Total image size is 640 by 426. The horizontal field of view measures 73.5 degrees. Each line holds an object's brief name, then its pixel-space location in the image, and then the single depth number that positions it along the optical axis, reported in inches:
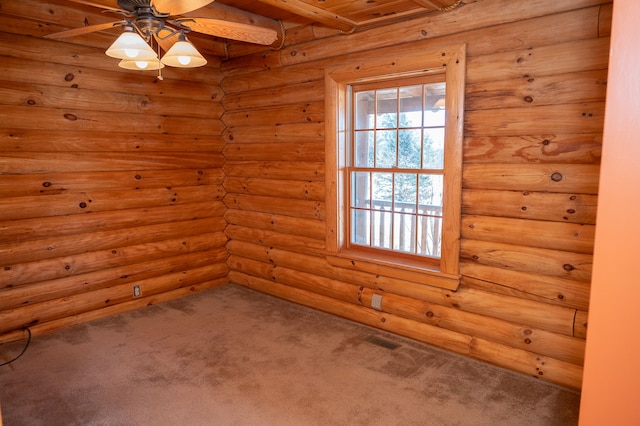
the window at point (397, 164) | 129.3
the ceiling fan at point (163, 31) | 81.3
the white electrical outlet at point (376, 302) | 151.2
